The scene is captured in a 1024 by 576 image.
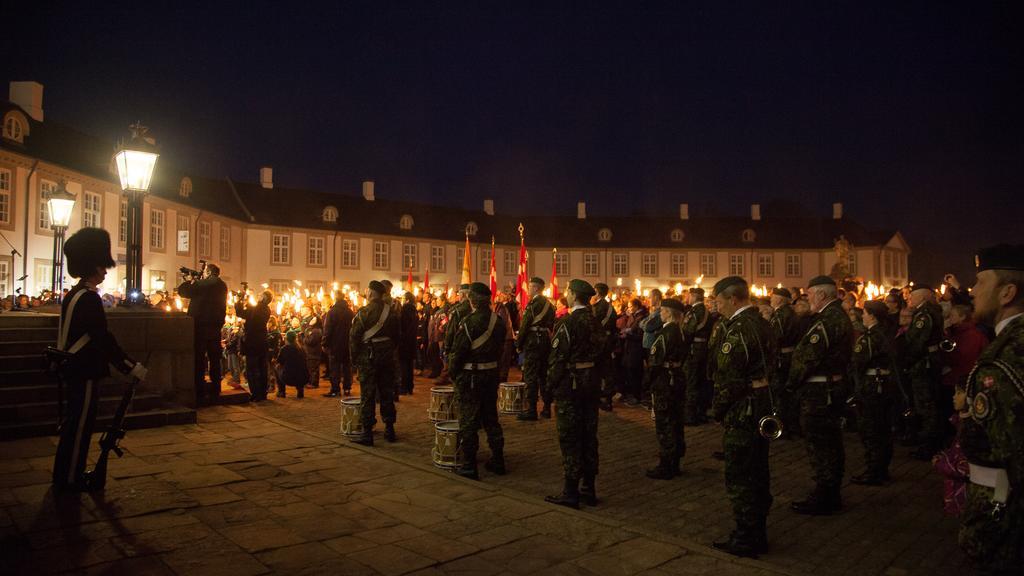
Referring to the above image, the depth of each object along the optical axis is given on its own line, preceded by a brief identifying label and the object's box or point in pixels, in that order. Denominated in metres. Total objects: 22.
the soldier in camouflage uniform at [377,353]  8.77
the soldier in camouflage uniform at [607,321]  10.95
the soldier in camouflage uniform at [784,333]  8.46
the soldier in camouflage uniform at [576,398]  6.11
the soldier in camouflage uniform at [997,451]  2.91
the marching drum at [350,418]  8.59
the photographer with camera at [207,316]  11.11
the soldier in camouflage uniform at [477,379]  7.03
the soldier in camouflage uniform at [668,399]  7.28
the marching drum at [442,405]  9.52
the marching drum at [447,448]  7.11
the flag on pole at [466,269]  17.62
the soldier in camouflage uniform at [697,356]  10.23
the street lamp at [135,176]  9.27
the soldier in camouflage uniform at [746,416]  4.90
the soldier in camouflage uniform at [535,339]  10.09
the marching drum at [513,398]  10.85
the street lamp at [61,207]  12.48
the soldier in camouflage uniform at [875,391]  7.11
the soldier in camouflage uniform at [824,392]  6.01
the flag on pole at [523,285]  16.05
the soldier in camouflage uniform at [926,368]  8.20
